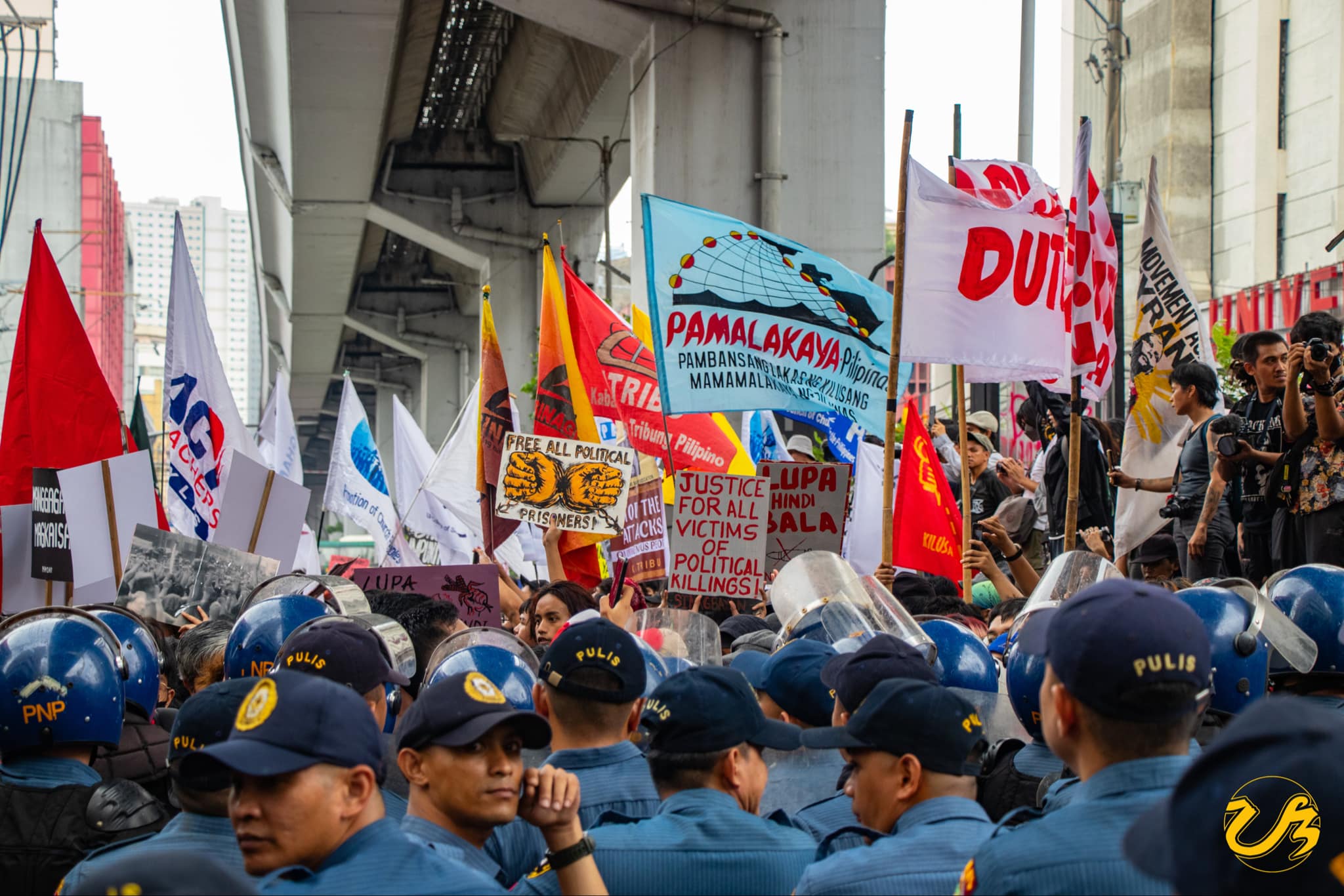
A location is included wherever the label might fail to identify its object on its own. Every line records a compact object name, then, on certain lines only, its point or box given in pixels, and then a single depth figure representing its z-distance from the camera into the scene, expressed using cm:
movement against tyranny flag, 908
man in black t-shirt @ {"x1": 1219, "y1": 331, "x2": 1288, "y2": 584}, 809
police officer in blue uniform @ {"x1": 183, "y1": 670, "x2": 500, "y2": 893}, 271
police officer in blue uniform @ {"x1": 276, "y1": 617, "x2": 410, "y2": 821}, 399
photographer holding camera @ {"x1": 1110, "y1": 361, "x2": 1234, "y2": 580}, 863
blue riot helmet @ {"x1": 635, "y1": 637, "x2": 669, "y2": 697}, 474
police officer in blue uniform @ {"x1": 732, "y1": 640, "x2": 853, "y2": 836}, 450
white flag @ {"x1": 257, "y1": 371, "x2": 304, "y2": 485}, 1641
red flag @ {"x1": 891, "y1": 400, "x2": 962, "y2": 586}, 962
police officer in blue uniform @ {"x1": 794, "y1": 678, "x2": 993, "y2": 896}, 323
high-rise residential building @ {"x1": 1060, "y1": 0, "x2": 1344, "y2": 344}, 3709
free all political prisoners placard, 948
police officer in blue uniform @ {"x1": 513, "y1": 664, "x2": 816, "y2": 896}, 348
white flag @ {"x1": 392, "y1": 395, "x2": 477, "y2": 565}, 1426
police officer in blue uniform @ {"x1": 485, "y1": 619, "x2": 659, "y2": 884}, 392
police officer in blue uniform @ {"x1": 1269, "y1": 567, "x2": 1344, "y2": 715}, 497
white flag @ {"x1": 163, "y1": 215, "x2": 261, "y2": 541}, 1031
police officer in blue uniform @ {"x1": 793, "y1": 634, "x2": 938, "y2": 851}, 396
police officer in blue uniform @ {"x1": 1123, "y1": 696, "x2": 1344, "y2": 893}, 192
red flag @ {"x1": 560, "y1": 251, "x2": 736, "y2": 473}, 1072
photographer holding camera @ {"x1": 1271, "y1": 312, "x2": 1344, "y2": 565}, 733
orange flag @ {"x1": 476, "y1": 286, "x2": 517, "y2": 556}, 1102
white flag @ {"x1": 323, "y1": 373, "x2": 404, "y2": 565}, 1562
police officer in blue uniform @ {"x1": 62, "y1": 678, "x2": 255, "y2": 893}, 337
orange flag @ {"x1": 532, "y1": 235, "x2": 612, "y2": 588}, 1054
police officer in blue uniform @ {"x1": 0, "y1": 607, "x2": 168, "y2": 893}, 405
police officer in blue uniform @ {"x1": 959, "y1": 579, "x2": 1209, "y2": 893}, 264
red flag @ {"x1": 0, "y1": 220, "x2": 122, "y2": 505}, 895
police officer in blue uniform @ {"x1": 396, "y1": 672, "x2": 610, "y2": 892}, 308
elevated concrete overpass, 1616
